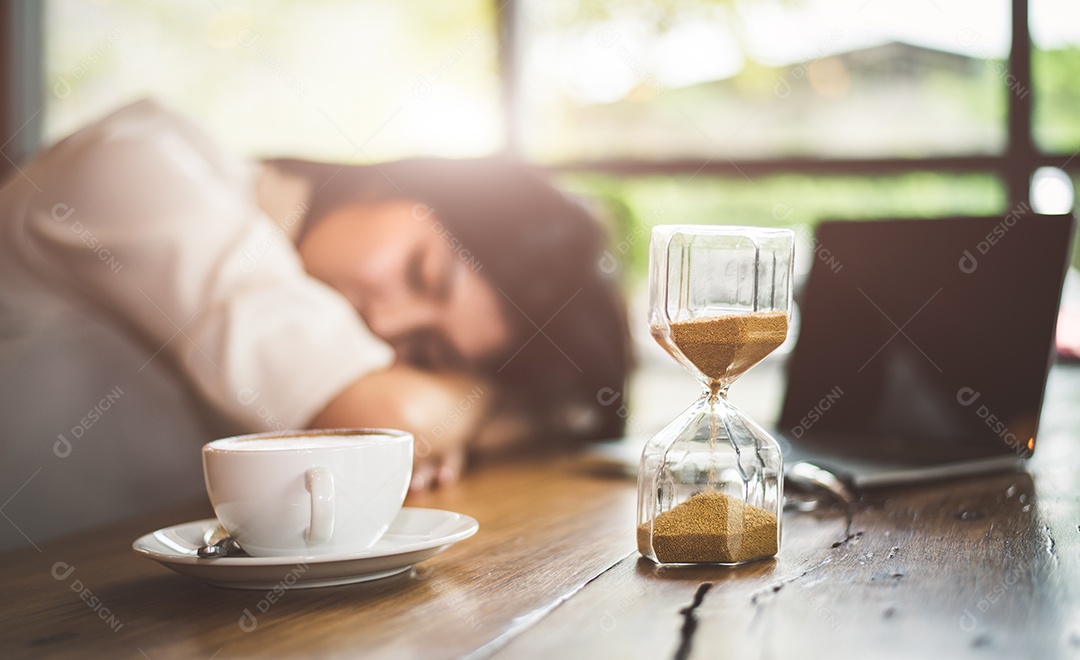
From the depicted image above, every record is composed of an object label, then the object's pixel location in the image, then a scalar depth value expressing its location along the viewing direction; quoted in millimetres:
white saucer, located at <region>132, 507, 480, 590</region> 613
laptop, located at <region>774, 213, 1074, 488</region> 1063
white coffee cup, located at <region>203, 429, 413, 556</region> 631
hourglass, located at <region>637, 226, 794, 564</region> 707
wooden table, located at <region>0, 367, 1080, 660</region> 524
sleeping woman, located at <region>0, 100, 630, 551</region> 1079
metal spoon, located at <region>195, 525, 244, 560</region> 655
